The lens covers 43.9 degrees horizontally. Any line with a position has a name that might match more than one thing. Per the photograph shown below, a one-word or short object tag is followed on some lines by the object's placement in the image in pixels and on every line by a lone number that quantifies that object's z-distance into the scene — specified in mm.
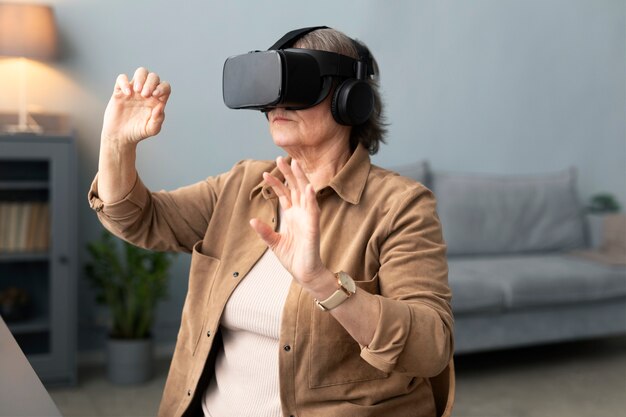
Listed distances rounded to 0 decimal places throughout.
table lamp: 3049
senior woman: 1226
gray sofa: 3424
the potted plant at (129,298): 3252
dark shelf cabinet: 3105
